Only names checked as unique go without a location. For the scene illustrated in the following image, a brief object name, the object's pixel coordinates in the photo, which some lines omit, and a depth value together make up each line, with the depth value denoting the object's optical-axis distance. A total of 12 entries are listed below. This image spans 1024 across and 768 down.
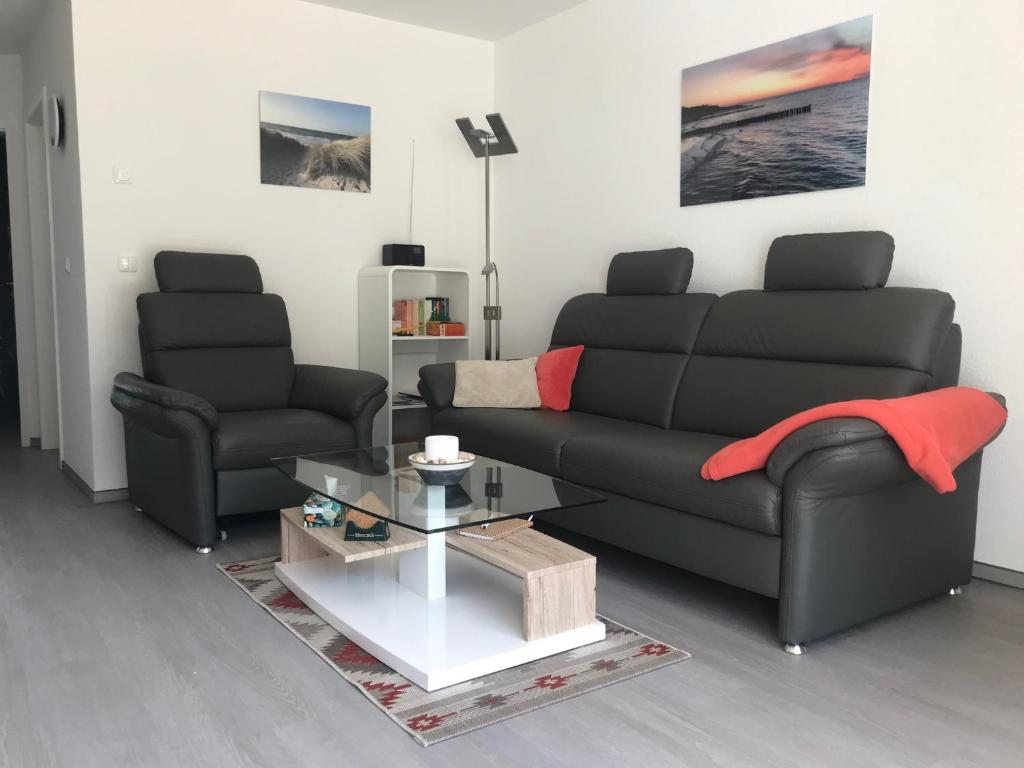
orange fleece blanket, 2.30
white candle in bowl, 2.62
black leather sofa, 2.38
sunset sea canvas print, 3.35
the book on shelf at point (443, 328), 4.98
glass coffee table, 2.27
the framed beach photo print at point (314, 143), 4.52
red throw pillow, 3.98
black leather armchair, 3.29
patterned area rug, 2.02
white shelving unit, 4.69
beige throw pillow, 3.94
